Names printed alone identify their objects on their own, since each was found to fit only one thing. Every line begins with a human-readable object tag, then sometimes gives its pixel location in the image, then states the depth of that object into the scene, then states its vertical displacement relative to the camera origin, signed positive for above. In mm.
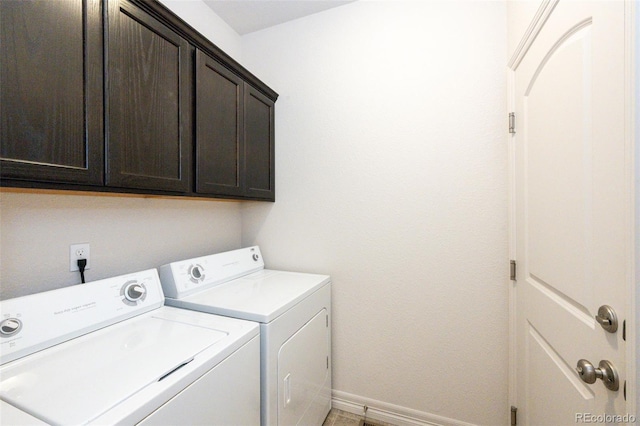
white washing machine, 648 -469
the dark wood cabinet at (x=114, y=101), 747 +424
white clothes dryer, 1143 -508
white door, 689 +12
